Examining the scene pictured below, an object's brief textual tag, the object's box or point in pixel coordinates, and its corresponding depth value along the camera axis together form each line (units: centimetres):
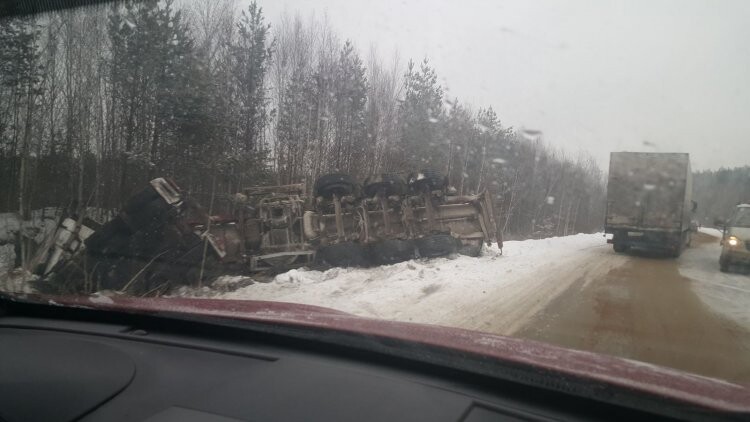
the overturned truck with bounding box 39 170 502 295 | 884
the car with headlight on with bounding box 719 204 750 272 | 1272
